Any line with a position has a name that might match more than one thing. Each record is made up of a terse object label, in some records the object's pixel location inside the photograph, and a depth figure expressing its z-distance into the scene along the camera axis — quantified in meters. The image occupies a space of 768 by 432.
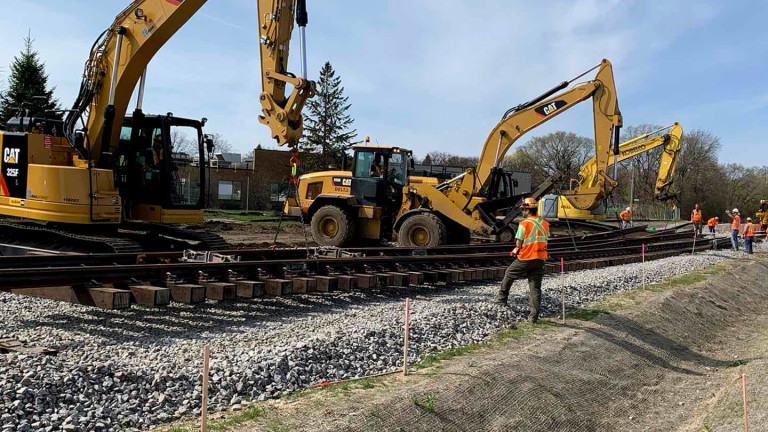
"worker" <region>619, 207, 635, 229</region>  31.24
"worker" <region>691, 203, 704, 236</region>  27.65
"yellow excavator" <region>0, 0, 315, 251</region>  11.01
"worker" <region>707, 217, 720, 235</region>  32.17
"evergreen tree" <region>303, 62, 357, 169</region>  47.25
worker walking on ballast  9.08
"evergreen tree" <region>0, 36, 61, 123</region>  32.12
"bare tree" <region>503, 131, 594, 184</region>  82.88
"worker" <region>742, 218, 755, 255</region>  24.89
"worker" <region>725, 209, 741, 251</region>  25.16
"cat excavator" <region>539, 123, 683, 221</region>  29.20
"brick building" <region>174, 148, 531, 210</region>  44.31
